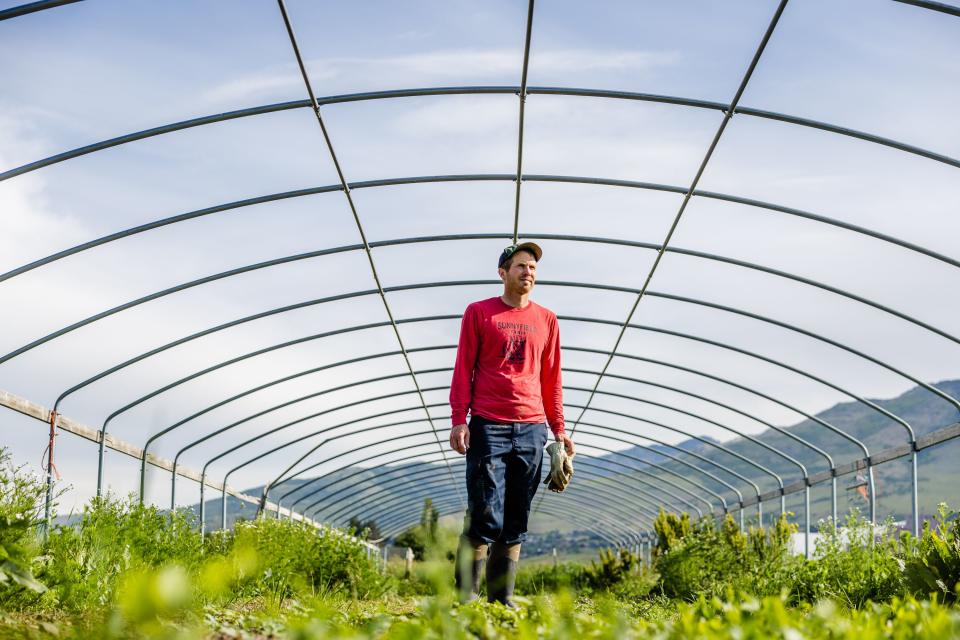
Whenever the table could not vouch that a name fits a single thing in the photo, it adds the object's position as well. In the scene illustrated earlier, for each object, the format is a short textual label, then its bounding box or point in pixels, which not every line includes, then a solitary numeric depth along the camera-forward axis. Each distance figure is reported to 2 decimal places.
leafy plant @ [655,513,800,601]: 12.16
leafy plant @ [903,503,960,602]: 5.79
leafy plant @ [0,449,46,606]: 3.74
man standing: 5.60
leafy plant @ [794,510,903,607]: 7.69
